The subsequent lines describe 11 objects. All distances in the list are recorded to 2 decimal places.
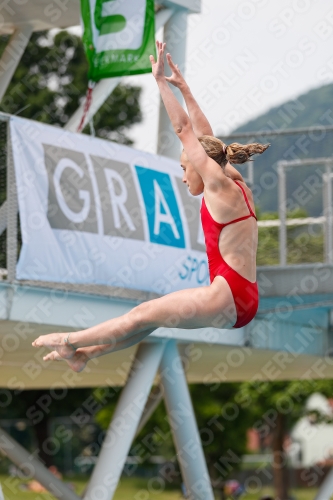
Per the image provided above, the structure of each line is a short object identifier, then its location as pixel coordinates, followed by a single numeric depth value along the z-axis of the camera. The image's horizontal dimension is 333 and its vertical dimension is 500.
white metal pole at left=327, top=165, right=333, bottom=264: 15.00
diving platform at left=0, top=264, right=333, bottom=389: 11.96
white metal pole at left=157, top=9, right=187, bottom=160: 15.56
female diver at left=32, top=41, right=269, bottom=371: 6.98
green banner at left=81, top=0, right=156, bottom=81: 14.63
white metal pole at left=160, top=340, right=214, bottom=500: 14.64
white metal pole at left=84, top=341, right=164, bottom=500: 13.45
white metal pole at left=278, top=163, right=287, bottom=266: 15.38
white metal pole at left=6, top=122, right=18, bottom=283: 11.44
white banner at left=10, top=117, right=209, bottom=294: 11.91
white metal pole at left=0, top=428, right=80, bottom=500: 15.35
